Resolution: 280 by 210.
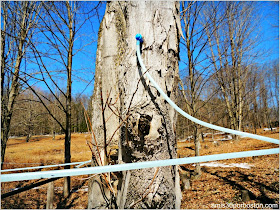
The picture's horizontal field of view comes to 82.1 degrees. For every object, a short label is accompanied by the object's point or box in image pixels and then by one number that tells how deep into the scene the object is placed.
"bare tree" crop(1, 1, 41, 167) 4.72
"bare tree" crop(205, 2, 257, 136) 5.73
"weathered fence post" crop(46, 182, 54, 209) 4.17
